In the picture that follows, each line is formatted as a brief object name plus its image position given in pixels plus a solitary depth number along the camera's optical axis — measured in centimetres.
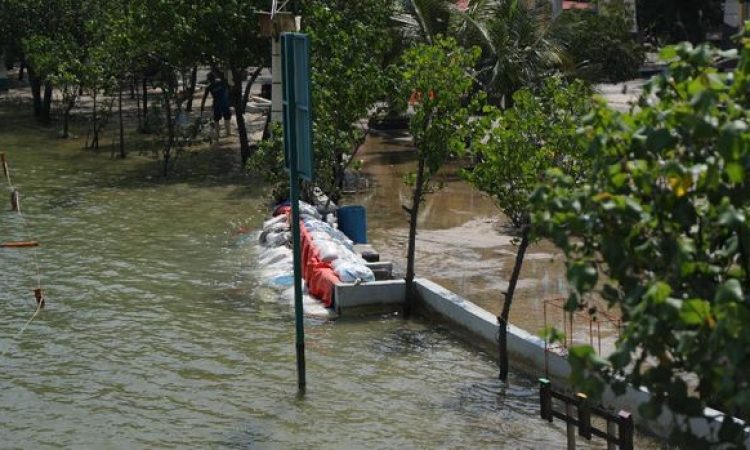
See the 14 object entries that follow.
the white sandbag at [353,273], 1532
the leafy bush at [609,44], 3045
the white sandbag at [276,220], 1909
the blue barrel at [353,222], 1848
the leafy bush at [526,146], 1198
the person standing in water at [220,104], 3225
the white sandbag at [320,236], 1674
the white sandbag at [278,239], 1816
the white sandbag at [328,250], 1590
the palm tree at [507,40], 2423
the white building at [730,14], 5178
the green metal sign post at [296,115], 1095
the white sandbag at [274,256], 1742
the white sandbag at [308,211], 1844
